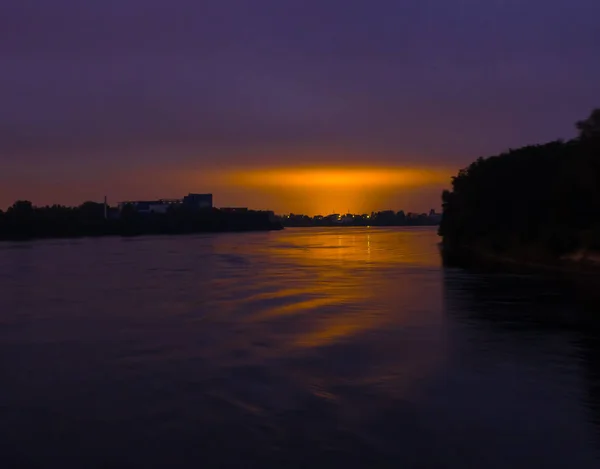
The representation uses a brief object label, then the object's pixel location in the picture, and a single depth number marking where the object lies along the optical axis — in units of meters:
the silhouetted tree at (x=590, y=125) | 47.44
